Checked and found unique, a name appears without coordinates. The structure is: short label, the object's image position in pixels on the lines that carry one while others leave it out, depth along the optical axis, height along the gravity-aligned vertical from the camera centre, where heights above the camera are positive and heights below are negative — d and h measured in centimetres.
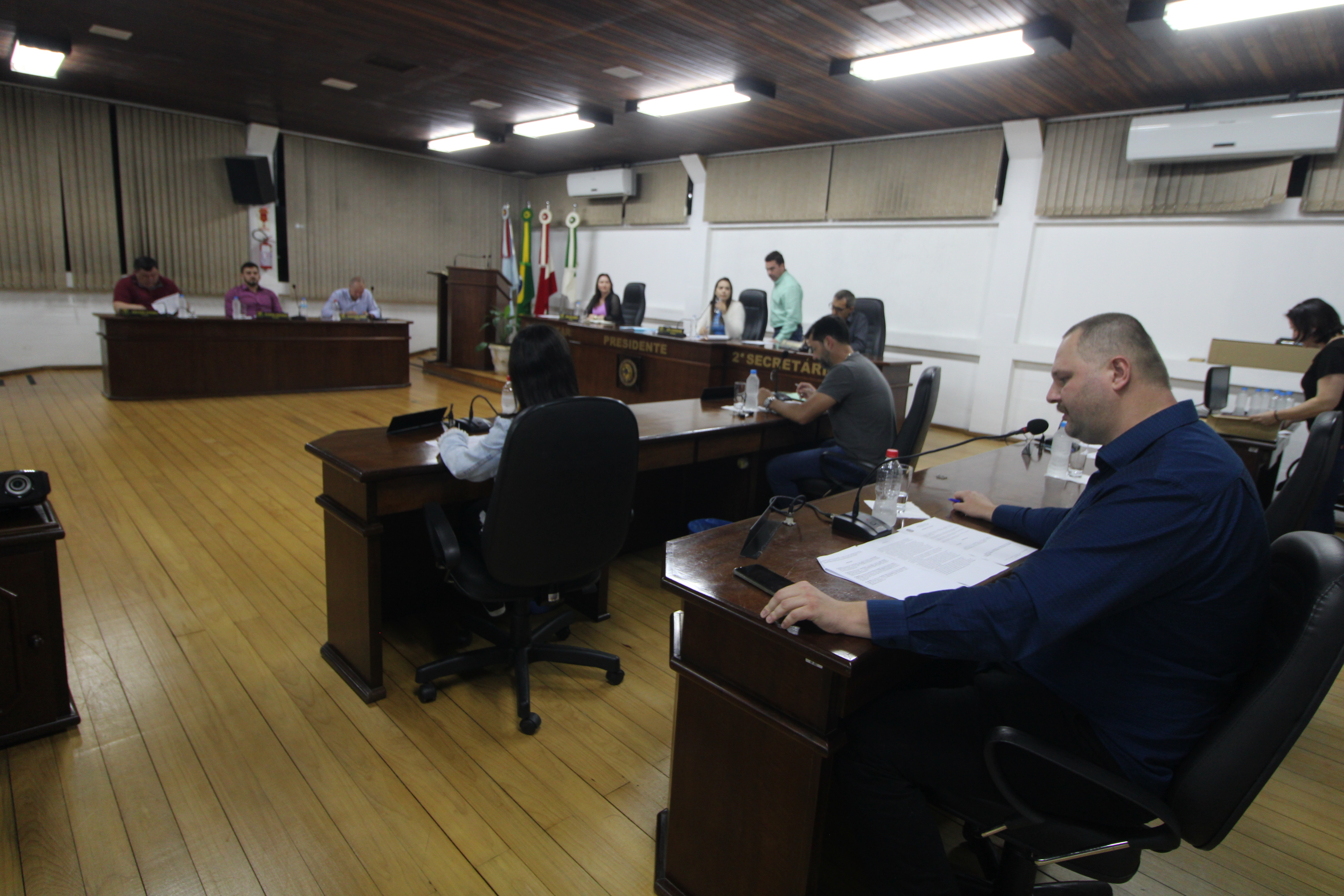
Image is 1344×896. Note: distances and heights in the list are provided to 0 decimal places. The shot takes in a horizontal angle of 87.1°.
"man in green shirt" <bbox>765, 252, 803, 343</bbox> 689 +13
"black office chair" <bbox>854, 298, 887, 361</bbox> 622 +1
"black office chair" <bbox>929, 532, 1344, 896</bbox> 101 -63
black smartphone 138 -51
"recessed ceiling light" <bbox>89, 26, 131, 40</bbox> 521 +178
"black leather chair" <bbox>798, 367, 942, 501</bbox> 328 -48
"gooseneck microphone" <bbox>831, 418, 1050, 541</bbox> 175 -50
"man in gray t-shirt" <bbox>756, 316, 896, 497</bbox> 330 -40
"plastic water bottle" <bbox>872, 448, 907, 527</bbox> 189 -45
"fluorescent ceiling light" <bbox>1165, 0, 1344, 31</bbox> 361 +174
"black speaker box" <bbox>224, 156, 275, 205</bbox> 856 +125
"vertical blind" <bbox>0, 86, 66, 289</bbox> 736 +80
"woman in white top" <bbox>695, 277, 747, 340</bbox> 690 +0
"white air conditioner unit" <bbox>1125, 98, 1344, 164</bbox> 487 +154
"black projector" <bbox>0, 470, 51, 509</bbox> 190 -58
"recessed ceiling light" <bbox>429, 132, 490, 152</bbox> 877 +195
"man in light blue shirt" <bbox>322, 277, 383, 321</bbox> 816 -11
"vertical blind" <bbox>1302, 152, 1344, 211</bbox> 503 +119
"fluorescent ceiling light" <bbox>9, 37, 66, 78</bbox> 572 +175
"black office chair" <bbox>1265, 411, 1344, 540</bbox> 206 -36
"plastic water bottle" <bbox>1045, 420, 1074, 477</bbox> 263 -43
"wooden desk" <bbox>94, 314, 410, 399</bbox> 646 -70
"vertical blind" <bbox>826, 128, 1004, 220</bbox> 667 +148
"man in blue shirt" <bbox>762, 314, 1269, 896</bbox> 111 -47
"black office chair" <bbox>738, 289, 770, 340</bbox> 725 +3
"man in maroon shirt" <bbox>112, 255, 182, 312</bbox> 672 -9
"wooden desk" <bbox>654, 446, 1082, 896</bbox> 125 -76
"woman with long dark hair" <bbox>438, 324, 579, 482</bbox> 205 -23
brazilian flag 981 +32
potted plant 901 -36
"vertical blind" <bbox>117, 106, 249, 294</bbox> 810 +96
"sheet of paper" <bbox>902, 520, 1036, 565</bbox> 166 -51
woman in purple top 837 +5
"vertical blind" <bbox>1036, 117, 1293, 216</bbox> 532 +128
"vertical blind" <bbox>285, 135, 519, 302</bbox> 952 +111
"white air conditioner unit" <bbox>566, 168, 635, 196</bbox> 984 +174
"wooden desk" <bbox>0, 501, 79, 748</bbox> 186 -95
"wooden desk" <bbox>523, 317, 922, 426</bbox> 590 -45
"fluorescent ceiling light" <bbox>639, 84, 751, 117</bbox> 597 +183
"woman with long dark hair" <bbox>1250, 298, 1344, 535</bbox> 337 -4
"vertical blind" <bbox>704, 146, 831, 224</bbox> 795 +153
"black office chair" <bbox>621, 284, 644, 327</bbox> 850 +7
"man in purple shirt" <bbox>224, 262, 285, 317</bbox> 716 -12
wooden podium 935 -12
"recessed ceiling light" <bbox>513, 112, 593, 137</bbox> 744 +190
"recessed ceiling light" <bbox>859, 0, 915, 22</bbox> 403 +179
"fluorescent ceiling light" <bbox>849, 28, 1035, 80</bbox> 447 +179
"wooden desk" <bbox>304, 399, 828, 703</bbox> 215 -64
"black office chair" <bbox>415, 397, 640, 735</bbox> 189 -59
